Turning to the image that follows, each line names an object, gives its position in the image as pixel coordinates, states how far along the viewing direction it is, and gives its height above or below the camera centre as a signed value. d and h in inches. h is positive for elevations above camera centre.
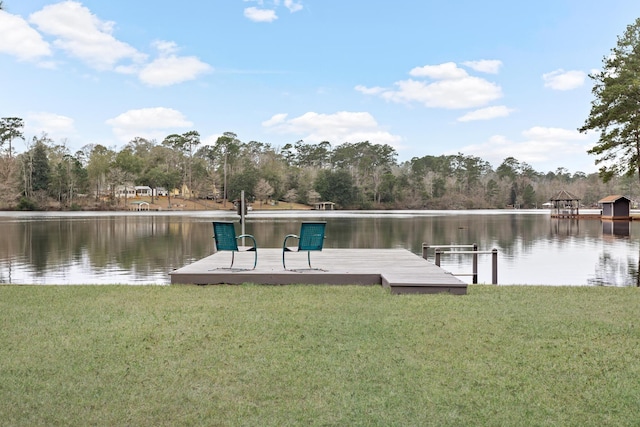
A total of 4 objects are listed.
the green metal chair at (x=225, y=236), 298.8 -16.7
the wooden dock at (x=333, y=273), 266.1 -38.8
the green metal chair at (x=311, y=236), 298.2 -17.1
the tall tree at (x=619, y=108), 1168.3 +222.5
